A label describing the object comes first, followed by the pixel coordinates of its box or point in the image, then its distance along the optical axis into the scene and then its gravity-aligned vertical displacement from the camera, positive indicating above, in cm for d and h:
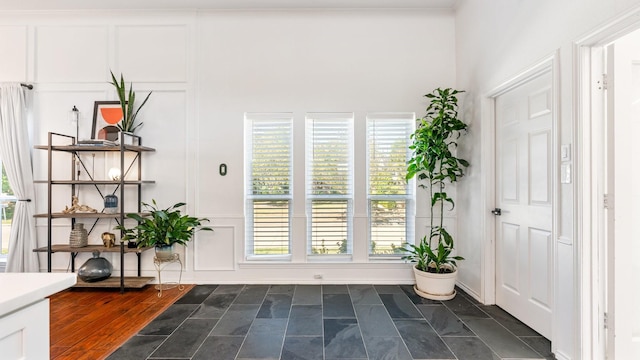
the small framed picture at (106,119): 317 +71
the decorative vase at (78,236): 309 -60
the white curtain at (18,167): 319 +16
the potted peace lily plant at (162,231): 290 -51
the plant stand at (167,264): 294 -95
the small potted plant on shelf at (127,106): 310 +86
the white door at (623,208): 169 -14
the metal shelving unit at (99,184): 296 -6
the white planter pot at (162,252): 293 -73
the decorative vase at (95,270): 305 -96
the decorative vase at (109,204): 310 -25
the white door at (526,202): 213 -15
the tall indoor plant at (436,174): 286 +10
